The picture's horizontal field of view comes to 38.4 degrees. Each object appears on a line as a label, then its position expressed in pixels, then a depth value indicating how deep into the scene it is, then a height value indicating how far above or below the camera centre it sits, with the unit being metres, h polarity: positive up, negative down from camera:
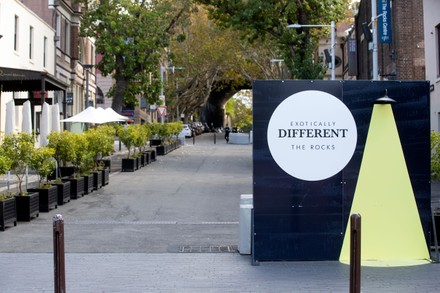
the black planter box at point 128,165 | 25.61 -0.48
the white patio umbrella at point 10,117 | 20.54 +1.21
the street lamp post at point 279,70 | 50.38 +6.69
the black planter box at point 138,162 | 26.65 -0.40
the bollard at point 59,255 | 5.70 -0.93
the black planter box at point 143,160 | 28.16 -0.31
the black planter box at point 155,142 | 40.28 +0.72
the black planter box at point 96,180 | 18.45 -0.79
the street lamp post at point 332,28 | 32.12 +6.32
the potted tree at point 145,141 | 28.15 +0.51
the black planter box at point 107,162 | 24.60 -0.34
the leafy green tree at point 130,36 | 33.69 +6.36
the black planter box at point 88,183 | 17.42 -0.85
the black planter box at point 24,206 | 12.51 -1.06
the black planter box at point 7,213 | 11.32 -1.09
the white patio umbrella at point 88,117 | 26.11 +1.53
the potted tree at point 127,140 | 25.55 +0.53
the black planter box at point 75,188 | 16.41 -0.90
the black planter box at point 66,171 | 19.33 -0.54
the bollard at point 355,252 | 5.68 -0.90
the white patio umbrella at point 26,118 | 21.78 +1.24
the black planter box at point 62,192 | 15.23 -0.93
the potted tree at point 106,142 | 19.22 +0.35
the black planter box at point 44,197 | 13.88 -0.97
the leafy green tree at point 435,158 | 9.95 -0.10
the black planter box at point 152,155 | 31.15 -0.10
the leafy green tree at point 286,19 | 28.47 +6.36
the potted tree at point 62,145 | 16.53 +0.22
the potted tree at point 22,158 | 12.51 -0.09
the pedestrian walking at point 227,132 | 58.33 +1.95
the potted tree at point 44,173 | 12.91 -0.41
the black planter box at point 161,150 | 36.41 +0.18
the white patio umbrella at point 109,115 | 27.09 +1.67
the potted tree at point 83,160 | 17.05 -0.19
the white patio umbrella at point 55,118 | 23.52 +1.34
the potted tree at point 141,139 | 26.27 +0.58
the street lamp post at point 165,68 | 50.41 +7.30
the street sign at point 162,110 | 47.00 +3.22
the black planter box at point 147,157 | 29.11 -0.18
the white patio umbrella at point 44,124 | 21.92 +1.04
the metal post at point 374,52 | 24.58 +3.92
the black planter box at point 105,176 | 19.73 -0.74
